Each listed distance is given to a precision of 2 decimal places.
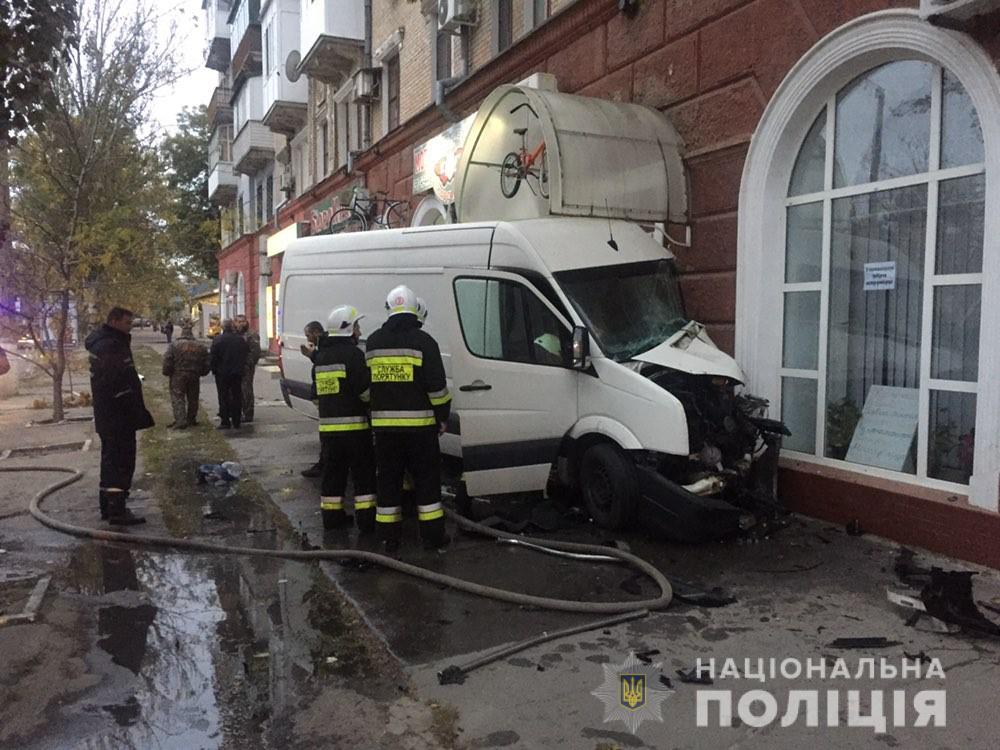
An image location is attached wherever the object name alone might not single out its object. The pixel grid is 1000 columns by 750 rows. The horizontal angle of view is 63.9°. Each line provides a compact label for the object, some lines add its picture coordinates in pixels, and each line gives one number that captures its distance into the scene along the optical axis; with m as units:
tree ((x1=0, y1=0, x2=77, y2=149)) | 5.00
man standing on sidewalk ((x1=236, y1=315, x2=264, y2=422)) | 11.77
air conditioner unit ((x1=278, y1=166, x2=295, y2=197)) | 25.05
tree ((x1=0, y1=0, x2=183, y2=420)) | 12.52
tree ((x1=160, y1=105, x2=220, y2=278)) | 41.75
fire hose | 4.39
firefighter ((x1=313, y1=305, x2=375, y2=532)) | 5.91
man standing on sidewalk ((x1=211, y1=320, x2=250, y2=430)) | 11.37
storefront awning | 7.30
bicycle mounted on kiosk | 8.20
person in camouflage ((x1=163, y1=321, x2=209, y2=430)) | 11.34
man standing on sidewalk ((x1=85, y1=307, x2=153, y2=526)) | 6.49
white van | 5.60
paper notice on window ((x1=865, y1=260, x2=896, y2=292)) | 6.00
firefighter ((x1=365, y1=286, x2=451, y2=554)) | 5.47
